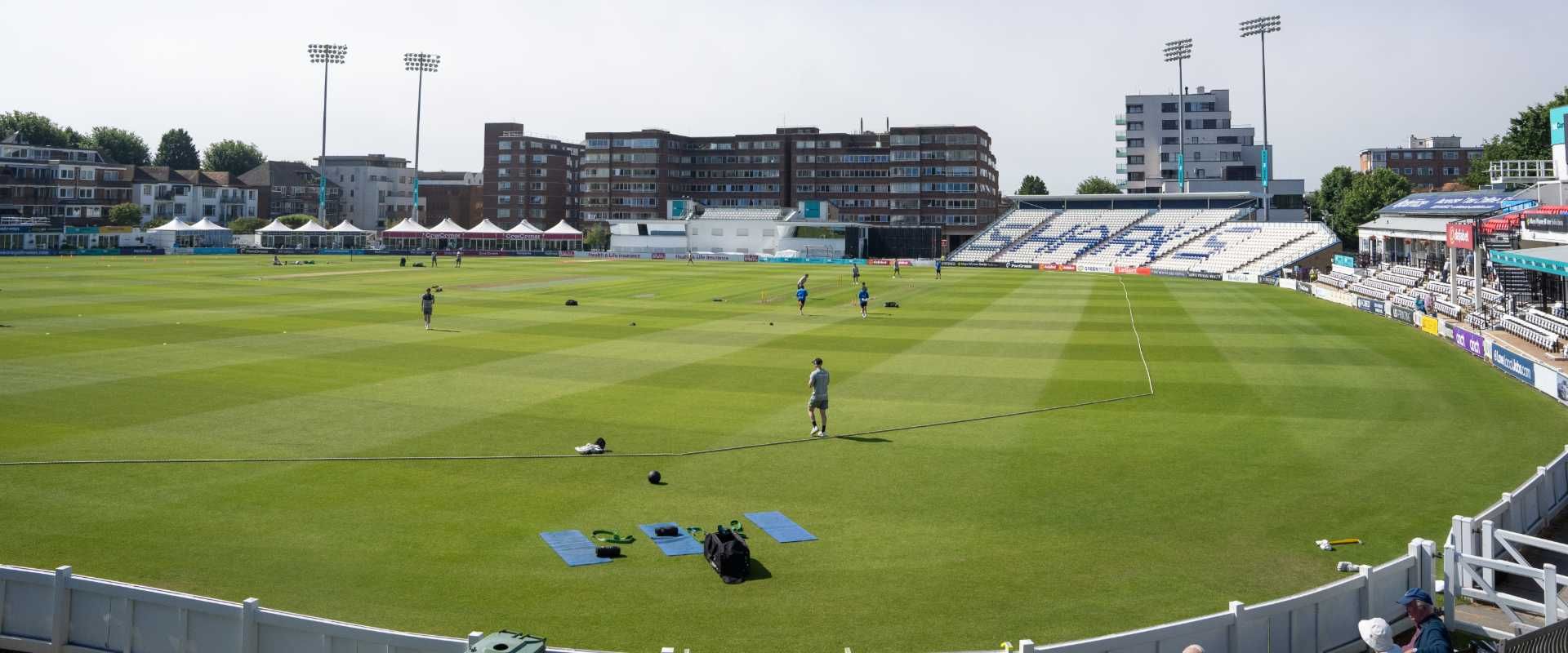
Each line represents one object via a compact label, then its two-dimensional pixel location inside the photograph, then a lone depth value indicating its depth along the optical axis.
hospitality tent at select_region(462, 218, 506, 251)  133.62
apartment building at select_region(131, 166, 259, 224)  147.50
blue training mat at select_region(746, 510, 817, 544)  14.83
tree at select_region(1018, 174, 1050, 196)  181.25
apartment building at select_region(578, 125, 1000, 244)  159.88
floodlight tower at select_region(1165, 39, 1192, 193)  125.00
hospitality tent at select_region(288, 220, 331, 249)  136.00
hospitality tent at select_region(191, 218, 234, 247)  125.38
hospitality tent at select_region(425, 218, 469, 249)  127.81
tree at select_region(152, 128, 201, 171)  192.00
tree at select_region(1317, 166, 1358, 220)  120.19
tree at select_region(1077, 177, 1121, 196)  179.25
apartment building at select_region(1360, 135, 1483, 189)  177.50
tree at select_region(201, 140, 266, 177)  189.38
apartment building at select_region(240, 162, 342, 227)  173.62
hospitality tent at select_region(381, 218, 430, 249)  128.00
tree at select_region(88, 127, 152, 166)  175.12
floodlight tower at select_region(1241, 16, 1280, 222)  110.99
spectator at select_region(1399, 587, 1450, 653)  8.84
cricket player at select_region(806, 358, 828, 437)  21.41
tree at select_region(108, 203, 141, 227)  134.25
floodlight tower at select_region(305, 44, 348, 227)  126.12
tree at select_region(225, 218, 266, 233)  145.62
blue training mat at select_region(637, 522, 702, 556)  14.02
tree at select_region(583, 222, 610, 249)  153.88
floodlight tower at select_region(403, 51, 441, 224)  131.75
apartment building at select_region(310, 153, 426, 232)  184.62
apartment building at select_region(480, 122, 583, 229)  179.12
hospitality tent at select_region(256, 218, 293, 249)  126.74
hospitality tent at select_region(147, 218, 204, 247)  122.71
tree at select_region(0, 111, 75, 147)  158.38
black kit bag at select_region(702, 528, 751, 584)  12.81
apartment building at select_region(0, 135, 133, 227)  129.62
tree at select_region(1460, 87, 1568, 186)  81.00
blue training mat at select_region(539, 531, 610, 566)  13.59
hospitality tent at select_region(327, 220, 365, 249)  130.00
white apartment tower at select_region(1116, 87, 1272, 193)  156.75
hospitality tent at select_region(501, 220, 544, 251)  135.00
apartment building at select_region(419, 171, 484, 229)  188.12
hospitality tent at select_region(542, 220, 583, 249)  139.75
